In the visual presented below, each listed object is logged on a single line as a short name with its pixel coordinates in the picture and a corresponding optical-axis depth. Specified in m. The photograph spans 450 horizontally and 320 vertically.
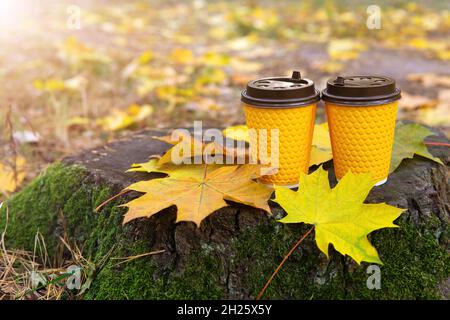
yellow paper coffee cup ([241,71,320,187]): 1.12
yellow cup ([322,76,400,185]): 1.13
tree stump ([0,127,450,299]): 1.14
